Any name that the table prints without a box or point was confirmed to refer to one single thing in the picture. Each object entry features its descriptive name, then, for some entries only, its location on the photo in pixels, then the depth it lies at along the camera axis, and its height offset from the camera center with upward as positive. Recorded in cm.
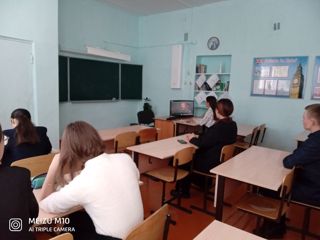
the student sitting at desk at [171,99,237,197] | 287 -55
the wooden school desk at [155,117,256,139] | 492 -69
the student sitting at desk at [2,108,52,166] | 228 -53
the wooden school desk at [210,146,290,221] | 198 -68
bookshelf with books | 538 +32
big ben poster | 444 +36
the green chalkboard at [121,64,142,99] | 622 +20
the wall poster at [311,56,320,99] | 425 +26
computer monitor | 560 -38
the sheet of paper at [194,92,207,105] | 568 -12
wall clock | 534 +108
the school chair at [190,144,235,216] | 272 -96
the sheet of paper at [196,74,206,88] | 564 +27
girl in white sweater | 126 -52
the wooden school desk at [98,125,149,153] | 346 -68
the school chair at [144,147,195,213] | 258 -94
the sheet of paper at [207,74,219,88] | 546 +28
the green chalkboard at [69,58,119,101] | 517 +18
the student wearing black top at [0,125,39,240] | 103 -50
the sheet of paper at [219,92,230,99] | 532 -4
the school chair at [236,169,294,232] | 195 -97
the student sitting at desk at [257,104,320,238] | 204 -58
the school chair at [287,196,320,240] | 211 -113
